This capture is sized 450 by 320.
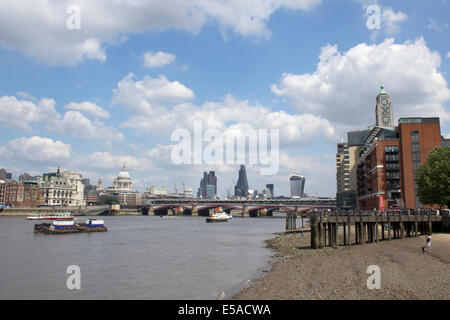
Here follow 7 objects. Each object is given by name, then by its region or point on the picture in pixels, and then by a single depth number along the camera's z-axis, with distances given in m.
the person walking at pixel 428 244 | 40.89
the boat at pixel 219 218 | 158.00
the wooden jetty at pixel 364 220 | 49.38
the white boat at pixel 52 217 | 128.69
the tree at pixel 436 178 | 63.69
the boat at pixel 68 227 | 86.88
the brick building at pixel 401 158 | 91.94
